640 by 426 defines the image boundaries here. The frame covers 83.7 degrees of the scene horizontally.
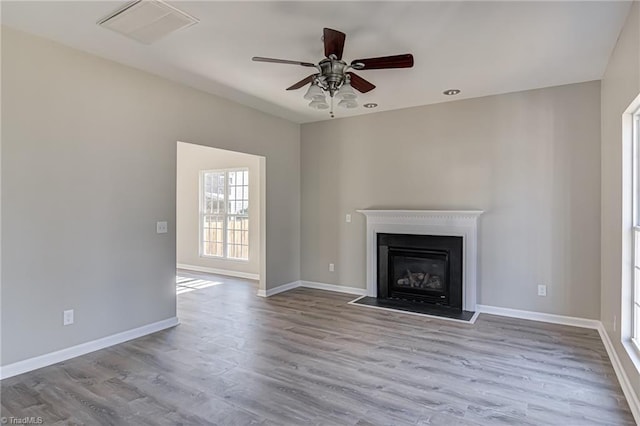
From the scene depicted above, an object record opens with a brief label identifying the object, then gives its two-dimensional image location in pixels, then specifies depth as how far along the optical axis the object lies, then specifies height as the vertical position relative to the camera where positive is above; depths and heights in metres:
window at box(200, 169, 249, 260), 6.98 -0.07
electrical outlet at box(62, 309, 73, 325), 3.09 -0.94
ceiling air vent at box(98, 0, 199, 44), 2.45 +1.38
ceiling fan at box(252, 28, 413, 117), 2.48 +1.06
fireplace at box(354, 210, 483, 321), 4.52 -0.66
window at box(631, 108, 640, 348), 2.55 -0.10
